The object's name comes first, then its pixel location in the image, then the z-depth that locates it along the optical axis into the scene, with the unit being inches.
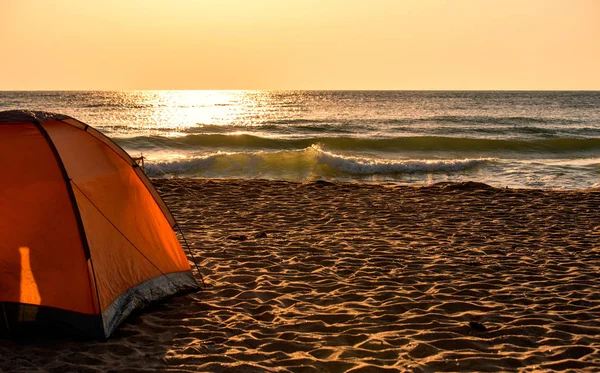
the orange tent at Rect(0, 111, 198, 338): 215.3
